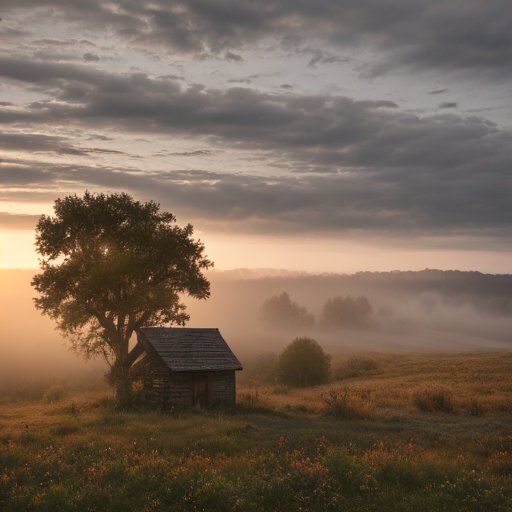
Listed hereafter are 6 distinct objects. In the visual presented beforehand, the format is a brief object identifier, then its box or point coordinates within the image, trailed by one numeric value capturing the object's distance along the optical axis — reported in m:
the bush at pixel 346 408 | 22.62
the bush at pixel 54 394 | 33.27
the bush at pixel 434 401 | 24.78
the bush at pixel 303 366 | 47.75
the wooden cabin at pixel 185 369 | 26.34
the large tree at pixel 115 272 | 27.38
